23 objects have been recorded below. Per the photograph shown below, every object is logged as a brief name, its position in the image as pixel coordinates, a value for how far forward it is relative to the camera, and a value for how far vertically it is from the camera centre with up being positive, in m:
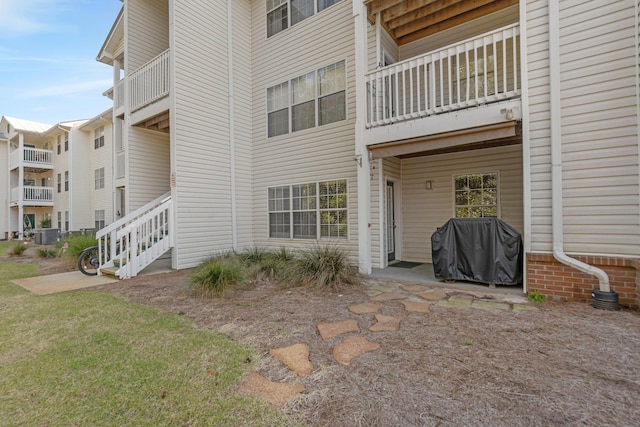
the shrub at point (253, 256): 7.30 -1.13
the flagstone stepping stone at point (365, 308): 4.26 -1.44
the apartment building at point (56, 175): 17.22 +2.79
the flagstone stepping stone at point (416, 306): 4.21 -1.43
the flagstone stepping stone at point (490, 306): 4.20 -1.42
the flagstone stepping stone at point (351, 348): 2.87 -1.43
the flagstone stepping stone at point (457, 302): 4.41 -1.43
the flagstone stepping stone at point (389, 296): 4.86 -1.45
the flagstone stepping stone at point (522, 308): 4.15 -1.42
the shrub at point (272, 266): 6.41 -1.20
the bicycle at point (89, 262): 7.33 -1.20
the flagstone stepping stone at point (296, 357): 2.68 -1.43
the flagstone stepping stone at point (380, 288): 5.27 -1.46
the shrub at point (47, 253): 10.71 -1.36
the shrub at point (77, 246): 8.68 -0.90
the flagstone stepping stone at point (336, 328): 3.47 -1.44
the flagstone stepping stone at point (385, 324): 3.58 -1.43
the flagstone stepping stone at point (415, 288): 5.31 -1.45
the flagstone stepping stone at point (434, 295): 4.80 -1.43
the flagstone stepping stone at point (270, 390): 2.24 -1.42
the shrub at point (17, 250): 11.41 -1.33
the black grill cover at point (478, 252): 5.21 -0.77
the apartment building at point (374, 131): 4.35 +1.70
